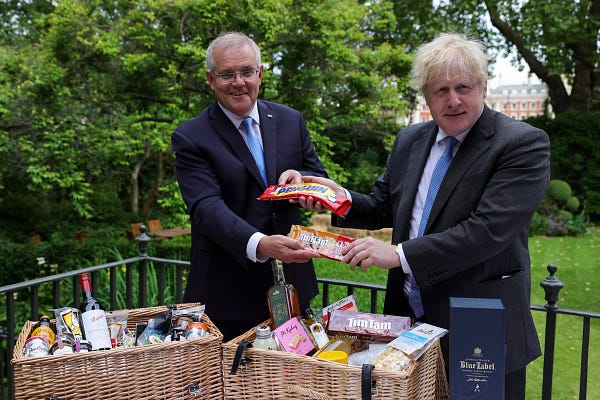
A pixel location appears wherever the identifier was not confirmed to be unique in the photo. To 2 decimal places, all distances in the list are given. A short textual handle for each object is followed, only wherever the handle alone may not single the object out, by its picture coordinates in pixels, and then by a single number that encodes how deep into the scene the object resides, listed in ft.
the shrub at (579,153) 44.68
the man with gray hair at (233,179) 6.57
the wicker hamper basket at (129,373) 4.67
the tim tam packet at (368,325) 4.99
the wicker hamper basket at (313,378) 4.32
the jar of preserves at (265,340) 4.84
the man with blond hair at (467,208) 5.20
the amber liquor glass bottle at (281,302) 5.45
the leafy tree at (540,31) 40.37
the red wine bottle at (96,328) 5.04
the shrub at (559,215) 39.24
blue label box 3.97
